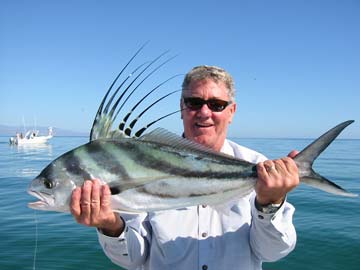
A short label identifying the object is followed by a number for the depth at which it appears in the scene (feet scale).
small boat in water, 230.07
